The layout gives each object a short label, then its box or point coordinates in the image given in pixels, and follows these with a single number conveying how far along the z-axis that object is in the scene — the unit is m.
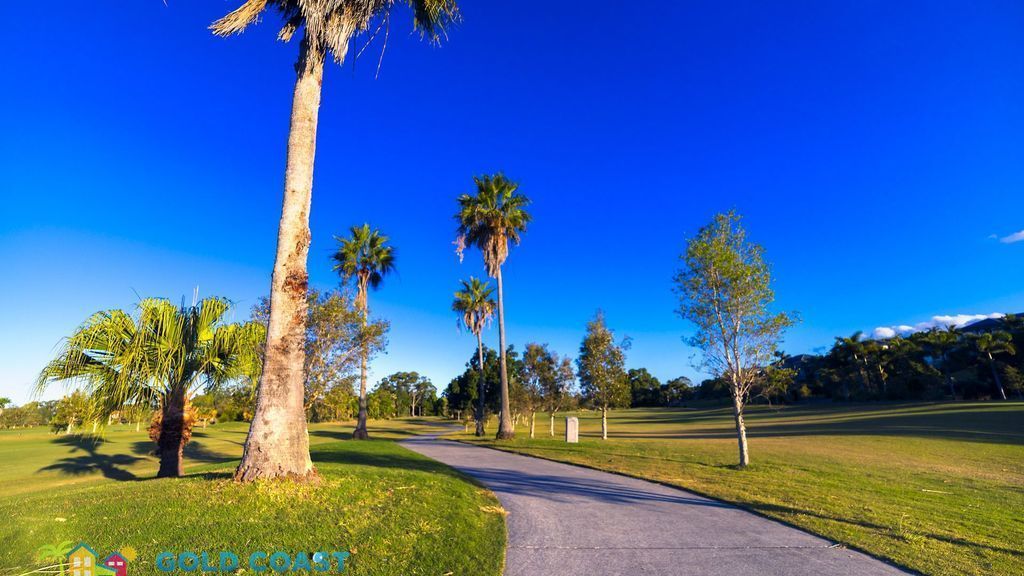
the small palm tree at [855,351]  72.06
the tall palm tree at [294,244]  7.45
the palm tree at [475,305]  38.62
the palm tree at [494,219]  29.50
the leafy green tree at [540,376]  35.25
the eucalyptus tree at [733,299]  15.79
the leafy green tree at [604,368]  30.50
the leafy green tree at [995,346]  56.53
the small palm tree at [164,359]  10.31
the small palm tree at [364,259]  30.86
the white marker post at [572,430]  25.12
